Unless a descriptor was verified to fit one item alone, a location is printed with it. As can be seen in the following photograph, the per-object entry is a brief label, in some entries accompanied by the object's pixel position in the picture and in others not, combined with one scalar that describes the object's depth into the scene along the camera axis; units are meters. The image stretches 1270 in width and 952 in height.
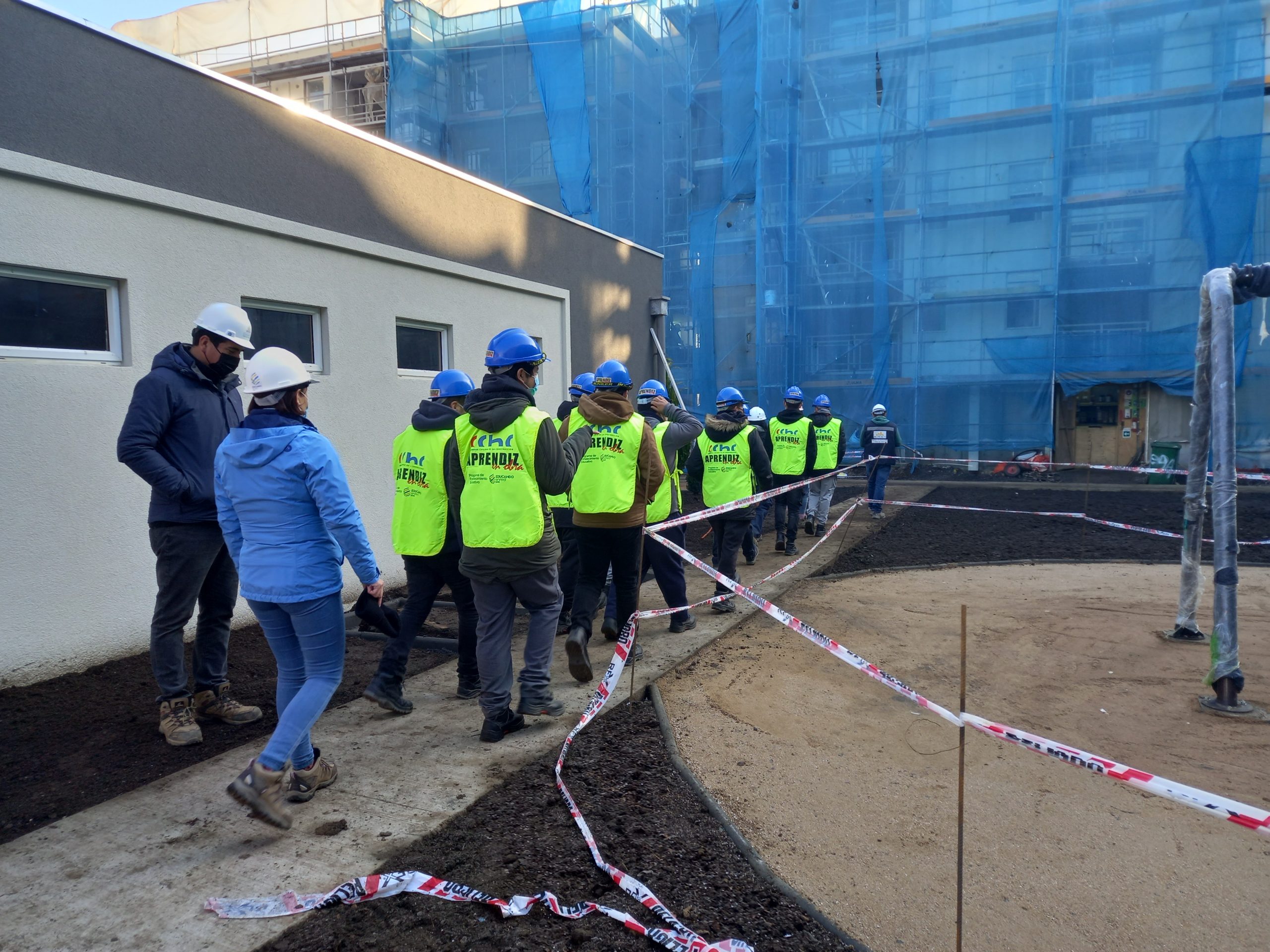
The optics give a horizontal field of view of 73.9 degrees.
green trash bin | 18.44
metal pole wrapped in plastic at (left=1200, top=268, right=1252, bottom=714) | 5.04
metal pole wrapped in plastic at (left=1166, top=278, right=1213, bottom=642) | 5.72
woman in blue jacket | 3.38
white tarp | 33.53
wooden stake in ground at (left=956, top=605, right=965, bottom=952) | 2.45
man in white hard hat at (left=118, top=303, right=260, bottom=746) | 4.17
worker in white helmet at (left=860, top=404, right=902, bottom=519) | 12.99
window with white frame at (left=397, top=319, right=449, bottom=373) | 8.48
